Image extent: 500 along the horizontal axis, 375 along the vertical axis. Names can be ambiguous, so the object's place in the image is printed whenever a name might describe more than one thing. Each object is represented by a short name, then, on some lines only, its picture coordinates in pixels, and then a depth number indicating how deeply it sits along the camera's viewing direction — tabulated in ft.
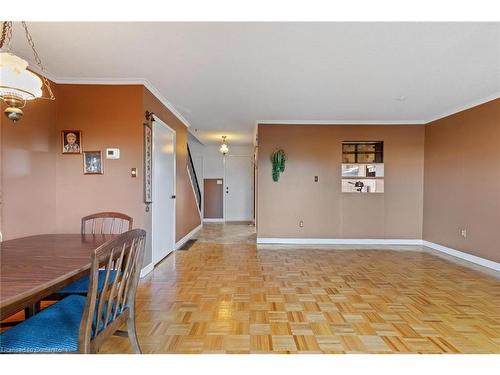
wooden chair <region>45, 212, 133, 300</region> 5.81
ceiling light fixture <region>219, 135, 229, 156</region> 23.54
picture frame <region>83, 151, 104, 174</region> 10.84
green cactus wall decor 17.47
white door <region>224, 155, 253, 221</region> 29.12
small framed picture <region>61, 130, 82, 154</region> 10.76
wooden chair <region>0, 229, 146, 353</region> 3.74
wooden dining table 3.59
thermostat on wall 10.89
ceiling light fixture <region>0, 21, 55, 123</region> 4.94
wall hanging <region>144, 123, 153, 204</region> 11.24
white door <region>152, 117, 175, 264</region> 12.54
